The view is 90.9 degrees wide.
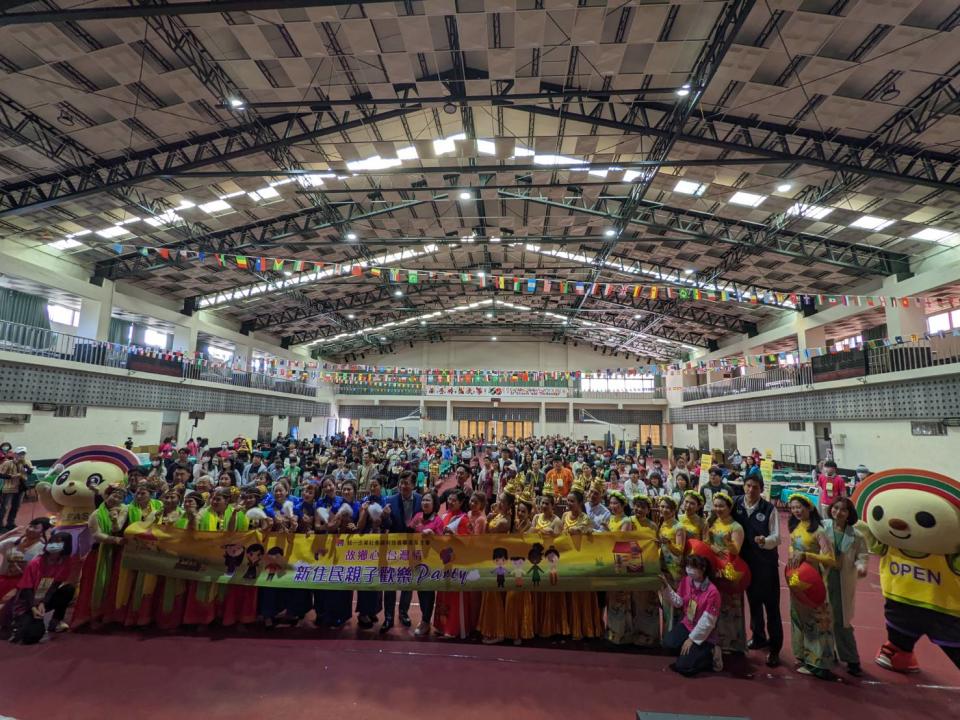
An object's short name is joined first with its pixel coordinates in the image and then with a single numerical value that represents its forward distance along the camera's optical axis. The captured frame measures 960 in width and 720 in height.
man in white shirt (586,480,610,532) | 4.81
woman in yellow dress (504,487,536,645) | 4.18
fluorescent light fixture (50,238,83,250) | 13.24
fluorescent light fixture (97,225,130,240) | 13.10
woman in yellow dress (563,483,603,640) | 4.23
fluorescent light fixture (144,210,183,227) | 12.53
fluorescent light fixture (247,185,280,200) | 12.02
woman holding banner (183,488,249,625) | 4.36
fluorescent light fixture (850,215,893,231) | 11.62
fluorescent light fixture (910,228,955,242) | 11.69
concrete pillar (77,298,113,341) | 14.95
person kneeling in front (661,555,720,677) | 3.61
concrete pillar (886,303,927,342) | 13.39
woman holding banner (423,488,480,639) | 4.27
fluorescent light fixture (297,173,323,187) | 11.78
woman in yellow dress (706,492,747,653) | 3.88
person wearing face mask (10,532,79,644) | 4.04
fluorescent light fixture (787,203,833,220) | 11.30
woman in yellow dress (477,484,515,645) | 4.19
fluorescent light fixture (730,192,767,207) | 11.58
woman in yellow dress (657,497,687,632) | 3.96
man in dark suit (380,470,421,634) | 4.46
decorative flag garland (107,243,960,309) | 12.21
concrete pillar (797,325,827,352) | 17.66
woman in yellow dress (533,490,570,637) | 4.22
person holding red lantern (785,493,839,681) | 3.62
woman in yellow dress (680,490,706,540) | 4.10
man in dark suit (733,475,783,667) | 3.90
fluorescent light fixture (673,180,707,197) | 11.58
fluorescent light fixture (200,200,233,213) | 12.30
